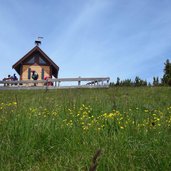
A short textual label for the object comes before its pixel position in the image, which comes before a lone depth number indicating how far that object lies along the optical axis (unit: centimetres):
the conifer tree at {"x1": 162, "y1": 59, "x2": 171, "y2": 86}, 2075
